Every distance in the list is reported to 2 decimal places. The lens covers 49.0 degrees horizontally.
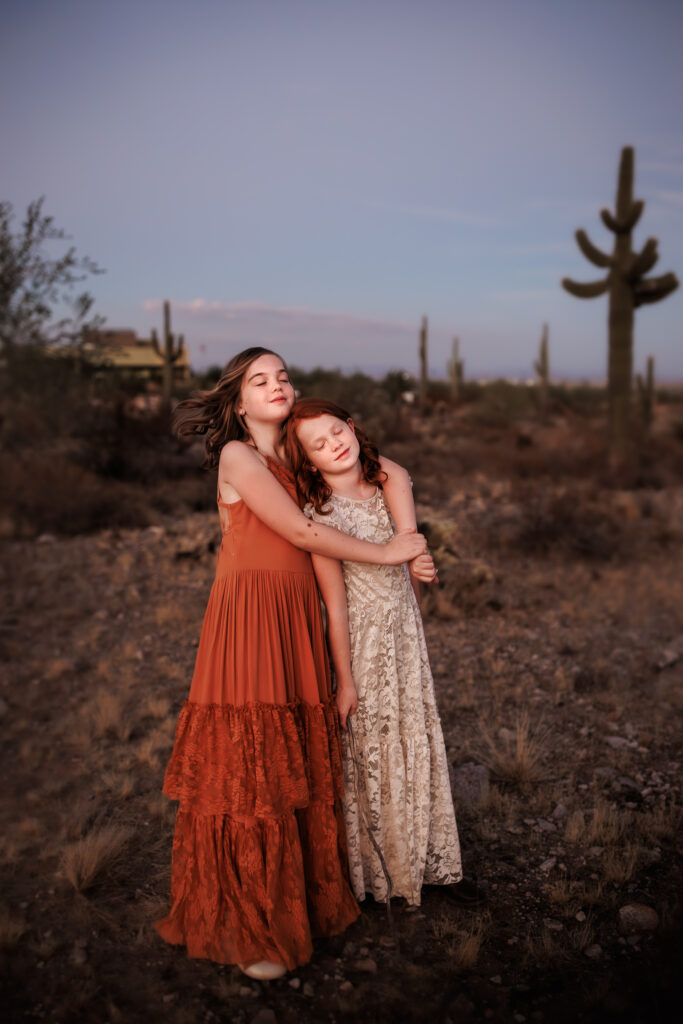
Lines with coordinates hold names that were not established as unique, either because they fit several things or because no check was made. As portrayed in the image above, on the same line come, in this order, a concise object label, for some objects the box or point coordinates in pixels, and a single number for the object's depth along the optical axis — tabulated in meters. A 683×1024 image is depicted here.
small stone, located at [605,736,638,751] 4.01
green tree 10.52
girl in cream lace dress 2.43
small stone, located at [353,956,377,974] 2.44
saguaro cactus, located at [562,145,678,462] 12.17
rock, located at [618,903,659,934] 2.60
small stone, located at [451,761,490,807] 3.48
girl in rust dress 2.25
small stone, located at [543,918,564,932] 2.63
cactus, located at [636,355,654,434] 19.40
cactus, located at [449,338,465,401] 29.58
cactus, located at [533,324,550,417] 25.62
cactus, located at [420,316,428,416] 24.13
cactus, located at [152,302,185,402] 20.33
